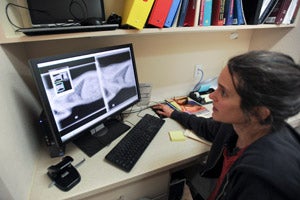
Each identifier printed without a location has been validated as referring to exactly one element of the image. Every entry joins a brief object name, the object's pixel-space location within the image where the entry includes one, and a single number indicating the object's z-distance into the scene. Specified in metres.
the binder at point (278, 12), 1.27
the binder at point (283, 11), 1.27
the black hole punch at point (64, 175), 0.78
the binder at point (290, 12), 1.30
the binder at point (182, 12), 1.03
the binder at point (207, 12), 1.07
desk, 0.78
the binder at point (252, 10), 1.19
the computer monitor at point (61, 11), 0.89
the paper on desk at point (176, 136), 1.09
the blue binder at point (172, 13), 1.00
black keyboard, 0.89
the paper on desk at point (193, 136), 1.08
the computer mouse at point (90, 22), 0.86
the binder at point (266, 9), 1.24
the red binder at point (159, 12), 0.95
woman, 0.59
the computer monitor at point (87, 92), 0.76
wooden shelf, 0.76
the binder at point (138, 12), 0.89
